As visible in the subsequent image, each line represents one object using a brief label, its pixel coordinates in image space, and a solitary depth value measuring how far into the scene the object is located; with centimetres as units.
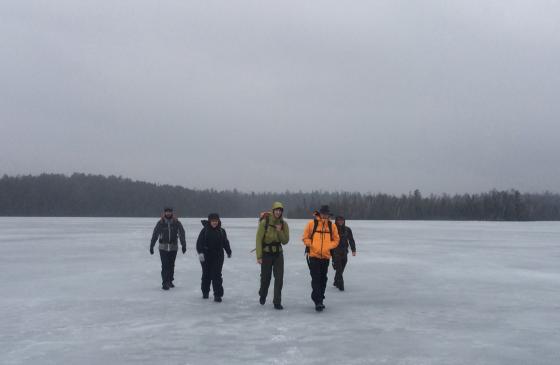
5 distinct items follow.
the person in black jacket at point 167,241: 1179
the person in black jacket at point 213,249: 1020
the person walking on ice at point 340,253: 1194
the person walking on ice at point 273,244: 950
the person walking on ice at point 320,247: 923
